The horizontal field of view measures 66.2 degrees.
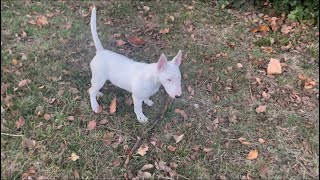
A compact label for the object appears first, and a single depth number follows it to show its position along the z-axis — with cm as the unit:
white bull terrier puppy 237
